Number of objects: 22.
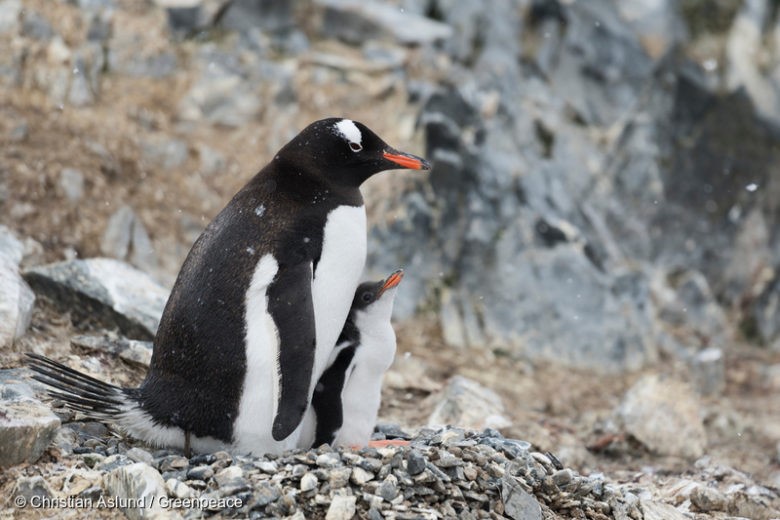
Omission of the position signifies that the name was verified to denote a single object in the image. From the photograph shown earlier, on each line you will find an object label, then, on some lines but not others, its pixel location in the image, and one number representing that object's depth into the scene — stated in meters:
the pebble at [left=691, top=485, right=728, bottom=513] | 9.87
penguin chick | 8.96
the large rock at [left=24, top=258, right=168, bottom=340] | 11.68
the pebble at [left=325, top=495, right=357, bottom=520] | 7.09
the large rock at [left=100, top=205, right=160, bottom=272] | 15.33
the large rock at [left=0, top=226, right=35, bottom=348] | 10.09
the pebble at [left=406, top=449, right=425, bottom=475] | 7.58
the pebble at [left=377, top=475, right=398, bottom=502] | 7.34
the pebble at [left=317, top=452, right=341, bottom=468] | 7.58
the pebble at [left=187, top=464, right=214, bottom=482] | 7.41
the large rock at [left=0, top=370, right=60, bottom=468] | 7.40
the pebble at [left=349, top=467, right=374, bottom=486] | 7.44
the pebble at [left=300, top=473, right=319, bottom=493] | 7.26
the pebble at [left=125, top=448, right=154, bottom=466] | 7.78
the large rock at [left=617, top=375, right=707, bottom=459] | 13.20
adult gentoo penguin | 8.07
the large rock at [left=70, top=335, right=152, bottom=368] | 10.68
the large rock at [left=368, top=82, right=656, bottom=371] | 17.66
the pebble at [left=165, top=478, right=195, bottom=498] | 7.09
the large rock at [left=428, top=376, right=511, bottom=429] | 12.34
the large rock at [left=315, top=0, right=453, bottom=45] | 19.69
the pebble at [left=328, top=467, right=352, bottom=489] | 7.35
